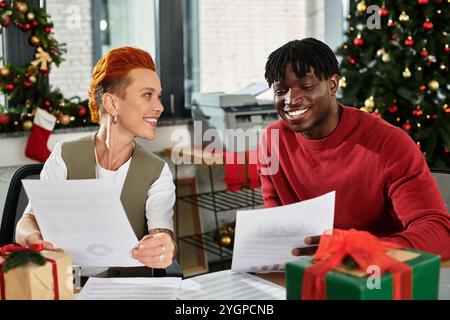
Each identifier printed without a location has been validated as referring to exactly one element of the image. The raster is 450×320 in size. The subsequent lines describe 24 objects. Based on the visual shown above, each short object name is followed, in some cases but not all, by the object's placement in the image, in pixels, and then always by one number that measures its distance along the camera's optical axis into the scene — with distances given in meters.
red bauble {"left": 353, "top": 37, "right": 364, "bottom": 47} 4.18
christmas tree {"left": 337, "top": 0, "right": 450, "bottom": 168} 3.94
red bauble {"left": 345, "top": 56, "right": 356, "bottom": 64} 4.25
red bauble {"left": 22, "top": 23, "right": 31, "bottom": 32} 3.54
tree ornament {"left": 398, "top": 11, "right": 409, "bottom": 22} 3.99
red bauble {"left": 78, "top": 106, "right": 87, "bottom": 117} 3.83
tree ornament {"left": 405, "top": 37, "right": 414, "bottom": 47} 3.99
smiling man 1.79
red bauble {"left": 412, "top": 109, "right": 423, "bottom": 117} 3.99
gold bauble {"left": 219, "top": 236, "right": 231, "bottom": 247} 4.16
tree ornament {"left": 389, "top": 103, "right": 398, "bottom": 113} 4.03
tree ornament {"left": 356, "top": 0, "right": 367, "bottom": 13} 4.16
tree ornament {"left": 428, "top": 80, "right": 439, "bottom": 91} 3.94
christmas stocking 3.59
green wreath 3.50
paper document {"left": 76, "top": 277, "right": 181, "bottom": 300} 1.36
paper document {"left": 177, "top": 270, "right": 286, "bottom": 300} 1.38
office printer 3.95
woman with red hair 1.82
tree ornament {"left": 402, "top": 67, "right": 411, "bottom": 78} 3.98
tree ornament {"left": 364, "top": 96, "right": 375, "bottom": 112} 4.03
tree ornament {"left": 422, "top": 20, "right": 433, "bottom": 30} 3.94
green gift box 1.02
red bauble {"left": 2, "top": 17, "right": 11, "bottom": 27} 3.42
